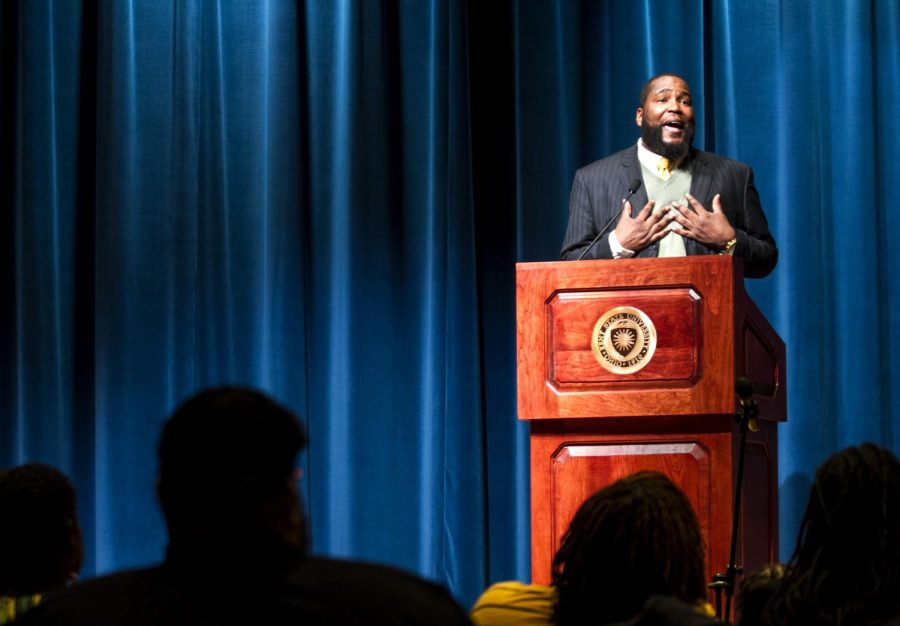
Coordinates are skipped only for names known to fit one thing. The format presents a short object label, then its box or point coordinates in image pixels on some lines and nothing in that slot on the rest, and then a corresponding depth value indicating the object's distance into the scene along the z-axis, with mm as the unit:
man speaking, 8617
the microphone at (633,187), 7499
